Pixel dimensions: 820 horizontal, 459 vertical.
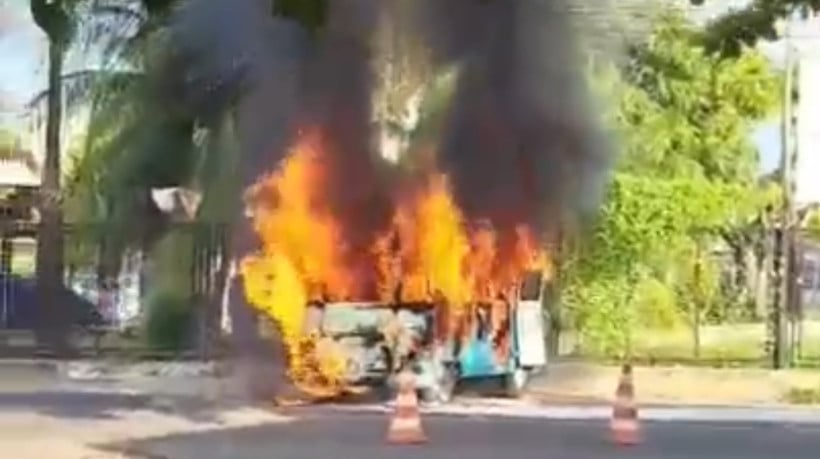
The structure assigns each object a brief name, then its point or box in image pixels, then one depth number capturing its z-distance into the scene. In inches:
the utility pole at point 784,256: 907.4
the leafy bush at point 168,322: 855.7
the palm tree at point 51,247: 909.8
